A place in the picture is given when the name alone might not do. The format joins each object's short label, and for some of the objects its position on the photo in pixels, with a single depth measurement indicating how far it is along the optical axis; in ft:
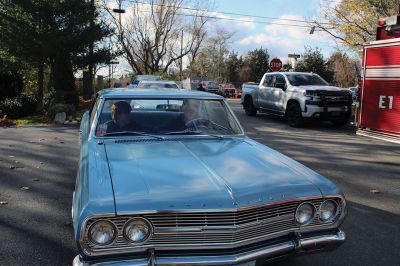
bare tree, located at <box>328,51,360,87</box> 143.84
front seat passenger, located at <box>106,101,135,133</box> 14.44
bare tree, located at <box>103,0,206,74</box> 131.34
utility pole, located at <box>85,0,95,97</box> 59.88
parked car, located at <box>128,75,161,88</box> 64.75
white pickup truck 44.88
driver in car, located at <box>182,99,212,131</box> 15.34
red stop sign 72.18
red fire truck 29.71
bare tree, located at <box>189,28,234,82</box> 218.38
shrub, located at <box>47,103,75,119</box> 51.24
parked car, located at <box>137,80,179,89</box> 48.03
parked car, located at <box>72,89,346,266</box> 8.94
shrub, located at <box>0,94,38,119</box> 53.83
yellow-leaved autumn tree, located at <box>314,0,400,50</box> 57.93
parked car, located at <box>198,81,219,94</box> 131.37
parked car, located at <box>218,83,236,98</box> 138.41
